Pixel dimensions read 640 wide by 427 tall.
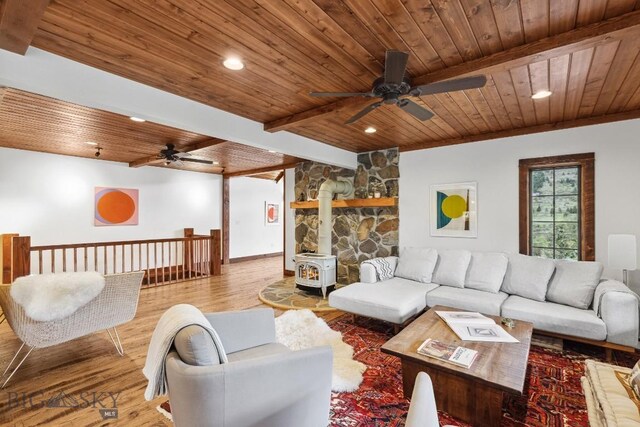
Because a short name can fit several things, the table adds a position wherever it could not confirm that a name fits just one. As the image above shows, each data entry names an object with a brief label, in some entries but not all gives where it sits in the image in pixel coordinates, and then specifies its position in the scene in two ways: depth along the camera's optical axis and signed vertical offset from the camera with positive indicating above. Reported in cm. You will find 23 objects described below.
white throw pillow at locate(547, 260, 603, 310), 315 -73
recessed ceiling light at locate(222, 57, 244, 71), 235 +120
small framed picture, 980 +6
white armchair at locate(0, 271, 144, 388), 243 -88
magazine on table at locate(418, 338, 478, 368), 203 -97
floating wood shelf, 521 +22
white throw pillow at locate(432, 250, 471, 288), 399 -72
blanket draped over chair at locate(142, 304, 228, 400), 155 -69
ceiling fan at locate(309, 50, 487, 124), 201 +96
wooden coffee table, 187 -100
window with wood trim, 376 +11
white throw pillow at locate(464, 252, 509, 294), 373 -71
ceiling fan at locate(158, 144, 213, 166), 496 +100
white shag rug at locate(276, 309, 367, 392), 250 -134
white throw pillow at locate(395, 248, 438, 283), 421 -70
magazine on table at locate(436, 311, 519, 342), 237 -95
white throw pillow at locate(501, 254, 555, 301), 345 -72
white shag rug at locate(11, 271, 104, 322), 239 -64
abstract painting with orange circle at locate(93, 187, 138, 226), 632 +18
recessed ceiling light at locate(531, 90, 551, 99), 297 +120
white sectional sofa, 279 -91
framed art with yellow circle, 456 +8
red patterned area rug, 206 -137
